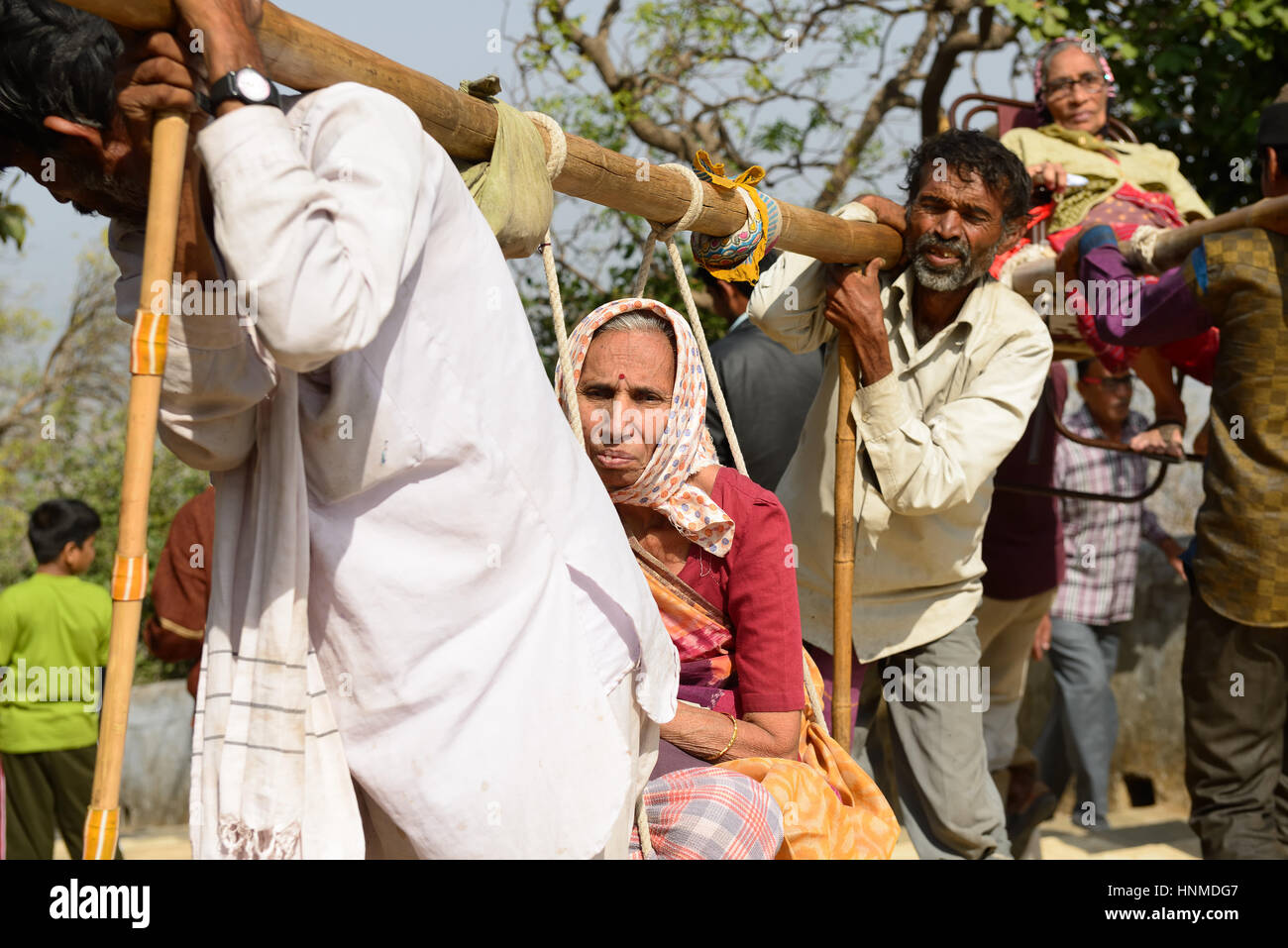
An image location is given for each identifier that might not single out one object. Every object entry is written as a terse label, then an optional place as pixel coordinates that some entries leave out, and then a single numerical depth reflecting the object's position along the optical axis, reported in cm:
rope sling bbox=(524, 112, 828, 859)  208
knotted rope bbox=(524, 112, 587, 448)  208
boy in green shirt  474
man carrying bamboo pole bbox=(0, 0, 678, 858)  146
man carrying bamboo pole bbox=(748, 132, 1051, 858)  327
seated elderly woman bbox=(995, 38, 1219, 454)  428
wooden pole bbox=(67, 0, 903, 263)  156
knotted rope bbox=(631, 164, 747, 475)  253
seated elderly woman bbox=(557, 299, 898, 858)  240
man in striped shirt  573
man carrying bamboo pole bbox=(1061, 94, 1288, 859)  332
